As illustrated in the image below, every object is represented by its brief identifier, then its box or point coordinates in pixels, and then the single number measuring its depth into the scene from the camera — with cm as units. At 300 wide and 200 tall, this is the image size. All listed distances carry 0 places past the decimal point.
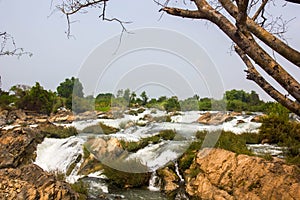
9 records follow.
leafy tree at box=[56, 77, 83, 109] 2802
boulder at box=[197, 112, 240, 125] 1437
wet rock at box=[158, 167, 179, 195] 660
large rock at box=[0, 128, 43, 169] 690
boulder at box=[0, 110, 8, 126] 1698
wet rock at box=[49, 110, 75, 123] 1828
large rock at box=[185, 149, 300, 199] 499
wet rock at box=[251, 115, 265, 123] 1388
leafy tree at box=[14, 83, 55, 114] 2106
